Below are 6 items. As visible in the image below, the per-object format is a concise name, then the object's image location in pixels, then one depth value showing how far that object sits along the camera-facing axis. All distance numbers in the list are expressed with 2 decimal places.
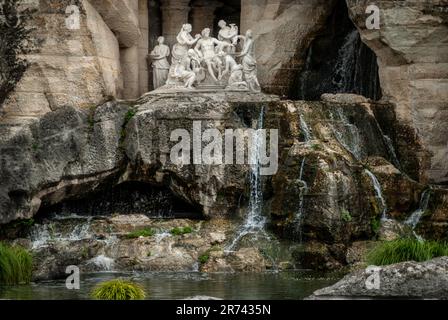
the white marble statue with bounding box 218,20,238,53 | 30.17
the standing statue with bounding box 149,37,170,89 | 31.28
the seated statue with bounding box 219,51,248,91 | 29.36
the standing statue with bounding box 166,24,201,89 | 29.45
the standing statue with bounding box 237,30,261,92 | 29.81
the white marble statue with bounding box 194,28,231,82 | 29.73
